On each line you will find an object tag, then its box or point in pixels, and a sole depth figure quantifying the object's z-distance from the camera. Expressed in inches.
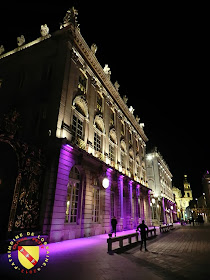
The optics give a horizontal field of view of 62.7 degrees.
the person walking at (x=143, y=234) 347.1
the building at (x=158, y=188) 1397.3
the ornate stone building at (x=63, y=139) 352.5
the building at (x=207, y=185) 2484.4
